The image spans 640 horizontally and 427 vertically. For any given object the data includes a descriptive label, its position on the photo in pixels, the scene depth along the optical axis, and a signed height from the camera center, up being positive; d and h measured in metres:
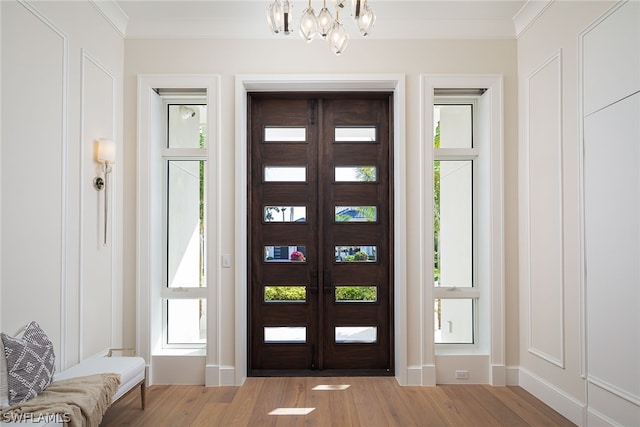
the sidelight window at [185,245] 3.85 -0.26
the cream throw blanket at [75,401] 2.08 -1.01
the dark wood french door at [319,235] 3.89 -0.16
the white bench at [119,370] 2.66 -1.05
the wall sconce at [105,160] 3.16 +0.46
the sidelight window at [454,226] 3.88 -0.07
